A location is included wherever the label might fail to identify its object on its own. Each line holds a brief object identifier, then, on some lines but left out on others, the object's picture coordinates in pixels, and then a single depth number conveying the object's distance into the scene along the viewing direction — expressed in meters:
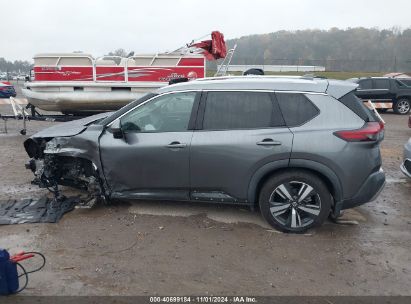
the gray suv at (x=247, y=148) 4.06
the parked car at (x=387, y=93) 16.20
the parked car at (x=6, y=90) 22.28
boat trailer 9.22
